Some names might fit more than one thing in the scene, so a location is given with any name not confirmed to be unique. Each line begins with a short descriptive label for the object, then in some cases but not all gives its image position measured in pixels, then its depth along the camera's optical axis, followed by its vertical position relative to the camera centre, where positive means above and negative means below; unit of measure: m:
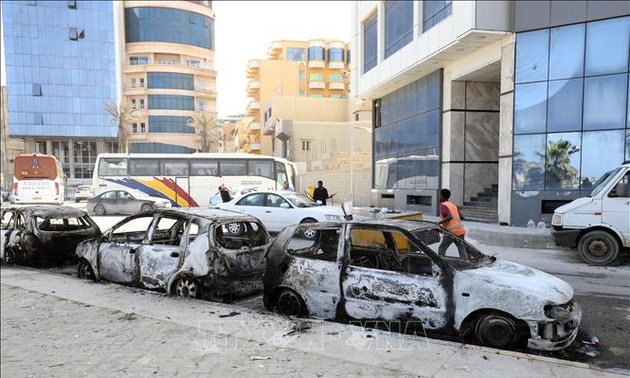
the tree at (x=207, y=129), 68.62 +5.98
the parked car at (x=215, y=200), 19.45 -1.41
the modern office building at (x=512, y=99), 12.97 +2.36
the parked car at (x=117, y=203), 21.93 -1.75
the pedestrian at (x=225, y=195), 18.28 -1.11
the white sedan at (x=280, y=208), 13.08 -1.21
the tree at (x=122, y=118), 65.62 +7.30
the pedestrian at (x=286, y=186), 22.50 -0.91
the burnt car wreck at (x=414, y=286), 4.45 -1.28
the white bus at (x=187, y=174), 24.12 -0.34
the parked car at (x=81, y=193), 40.06 -2.32
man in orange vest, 7.93 -0.87
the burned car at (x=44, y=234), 8.93 -1.35
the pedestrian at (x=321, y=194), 17.39 -1.01
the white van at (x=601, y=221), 8.97 -1.07
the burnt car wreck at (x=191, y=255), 6.21 -1.29
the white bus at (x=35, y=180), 27.69 -0.81
